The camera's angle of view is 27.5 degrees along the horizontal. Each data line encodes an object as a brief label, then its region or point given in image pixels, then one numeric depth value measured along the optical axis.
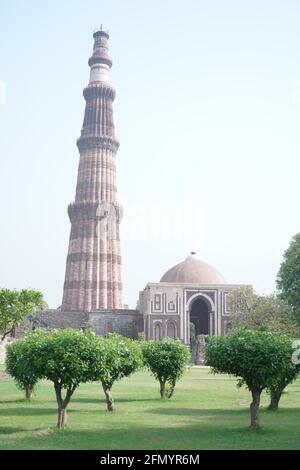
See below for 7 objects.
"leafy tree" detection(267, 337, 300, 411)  13.05
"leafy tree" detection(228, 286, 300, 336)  31.25
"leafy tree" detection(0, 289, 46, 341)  32.19
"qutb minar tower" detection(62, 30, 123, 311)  54.06
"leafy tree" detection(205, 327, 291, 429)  12.63
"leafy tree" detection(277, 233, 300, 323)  36.50
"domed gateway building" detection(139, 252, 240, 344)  50.47
